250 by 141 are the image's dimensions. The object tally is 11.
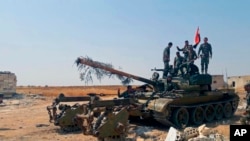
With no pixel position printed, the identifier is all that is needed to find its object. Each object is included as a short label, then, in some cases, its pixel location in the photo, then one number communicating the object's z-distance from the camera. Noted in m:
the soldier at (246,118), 10.41
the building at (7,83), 39.28
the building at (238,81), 45.08
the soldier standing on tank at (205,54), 16.66
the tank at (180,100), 14.04
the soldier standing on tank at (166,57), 16.50
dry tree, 13.70
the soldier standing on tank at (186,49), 16.23
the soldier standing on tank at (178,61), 16.28
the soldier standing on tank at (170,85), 15.52
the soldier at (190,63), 15.90
